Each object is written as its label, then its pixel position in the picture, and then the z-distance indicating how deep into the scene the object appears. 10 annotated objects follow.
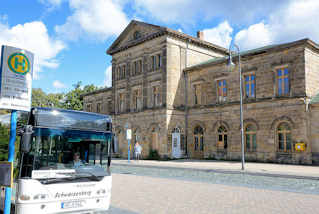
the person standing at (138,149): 25.40
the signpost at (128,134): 24.22
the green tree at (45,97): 51.11
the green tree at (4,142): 7.39
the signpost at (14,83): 5.20
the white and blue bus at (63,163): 5.27
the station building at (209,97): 19.80
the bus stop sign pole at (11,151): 5.21
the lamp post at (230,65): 17.34
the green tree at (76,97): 49.48
